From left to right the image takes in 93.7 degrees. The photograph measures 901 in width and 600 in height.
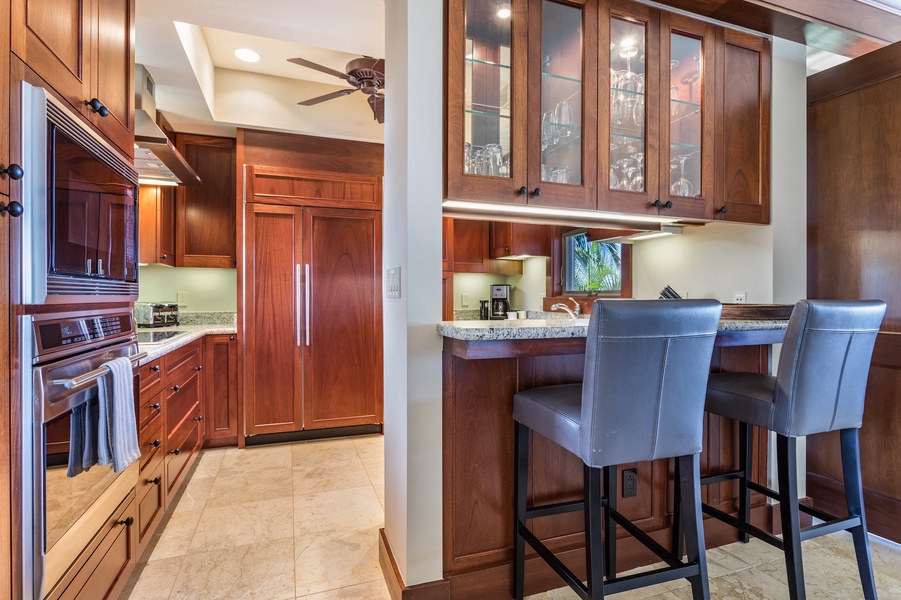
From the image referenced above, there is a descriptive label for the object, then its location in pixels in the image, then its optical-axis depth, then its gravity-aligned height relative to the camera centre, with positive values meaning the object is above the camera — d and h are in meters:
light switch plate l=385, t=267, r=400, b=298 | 1.68 +0.07
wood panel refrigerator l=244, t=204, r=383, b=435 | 3.38 -0.16
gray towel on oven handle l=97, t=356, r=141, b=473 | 1.34 -0.39
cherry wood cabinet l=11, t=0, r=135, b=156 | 1.08 +0.75
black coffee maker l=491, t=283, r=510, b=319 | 4.32 -0.02
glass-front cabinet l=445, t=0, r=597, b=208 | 1.59 +0.79
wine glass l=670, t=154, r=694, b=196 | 2.03 +0.54
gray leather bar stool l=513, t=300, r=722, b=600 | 1.18 -0.31
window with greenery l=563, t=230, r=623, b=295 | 2.93 +0.25
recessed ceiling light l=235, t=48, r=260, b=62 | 3.05 +1.79
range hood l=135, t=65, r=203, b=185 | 2.12 +0.82
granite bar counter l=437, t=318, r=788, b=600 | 1.60 -0.66
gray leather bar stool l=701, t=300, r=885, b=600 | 1.42 -0.36
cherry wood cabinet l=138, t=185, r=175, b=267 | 3.06 +0.56
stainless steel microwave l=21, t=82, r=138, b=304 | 1.07 +0.27
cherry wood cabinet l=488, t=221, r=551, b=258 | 3.72 +0.52
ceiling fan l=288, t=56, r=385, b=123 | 2.77 +1.49
